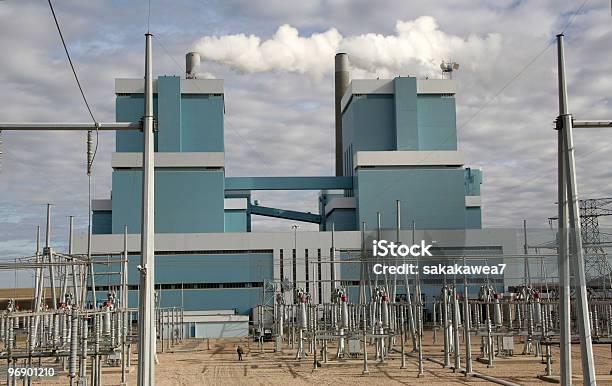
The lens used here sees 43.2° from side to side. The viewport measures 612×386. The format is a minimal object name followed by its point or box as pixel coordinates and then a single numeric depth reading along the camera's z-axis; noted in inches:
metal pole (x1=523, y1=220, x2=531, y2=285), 1651.1
